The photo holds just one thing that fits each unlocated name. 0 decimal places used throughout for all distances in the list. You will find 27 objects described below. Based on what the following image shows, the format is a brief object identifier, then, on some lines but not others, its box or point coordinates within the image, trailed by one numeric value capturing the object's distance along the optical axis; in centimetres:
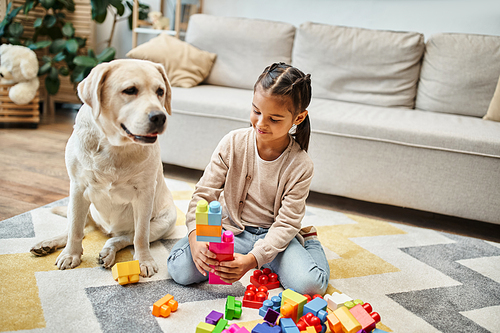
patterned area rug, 107
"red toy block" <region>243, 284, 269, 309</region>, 118
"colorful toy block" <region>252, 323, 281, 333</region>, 99
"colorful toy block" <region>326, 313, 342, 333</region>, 105
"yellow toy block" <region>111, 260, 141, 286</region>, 123
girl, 121
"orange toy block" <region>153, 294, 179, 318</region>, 109
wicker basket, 327
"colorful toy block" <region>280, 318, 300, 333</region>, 101
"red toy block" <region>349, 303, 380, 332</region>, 106
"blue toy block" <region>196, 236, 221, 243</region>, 106
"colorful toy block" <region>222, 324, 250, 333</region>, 99
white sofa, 202
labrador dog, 116
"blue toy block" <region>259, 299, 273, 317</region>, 114
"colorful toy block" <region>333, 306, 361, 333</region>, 102
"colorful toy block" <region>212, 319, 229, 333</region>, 101
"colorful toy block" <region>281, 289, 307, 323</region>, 111
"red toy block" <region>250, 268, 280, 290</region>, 132
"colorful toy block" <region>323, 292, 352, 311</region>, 119
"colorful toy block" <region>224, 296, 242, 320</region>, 110
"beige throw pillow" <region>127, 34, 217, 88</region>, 269
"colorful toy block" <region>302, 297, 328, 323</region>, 110
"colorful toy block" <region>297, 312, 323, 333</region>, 108
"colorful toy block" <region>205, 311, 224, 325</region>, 106
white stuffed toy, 315
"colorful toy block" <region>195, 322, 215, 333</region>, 99
